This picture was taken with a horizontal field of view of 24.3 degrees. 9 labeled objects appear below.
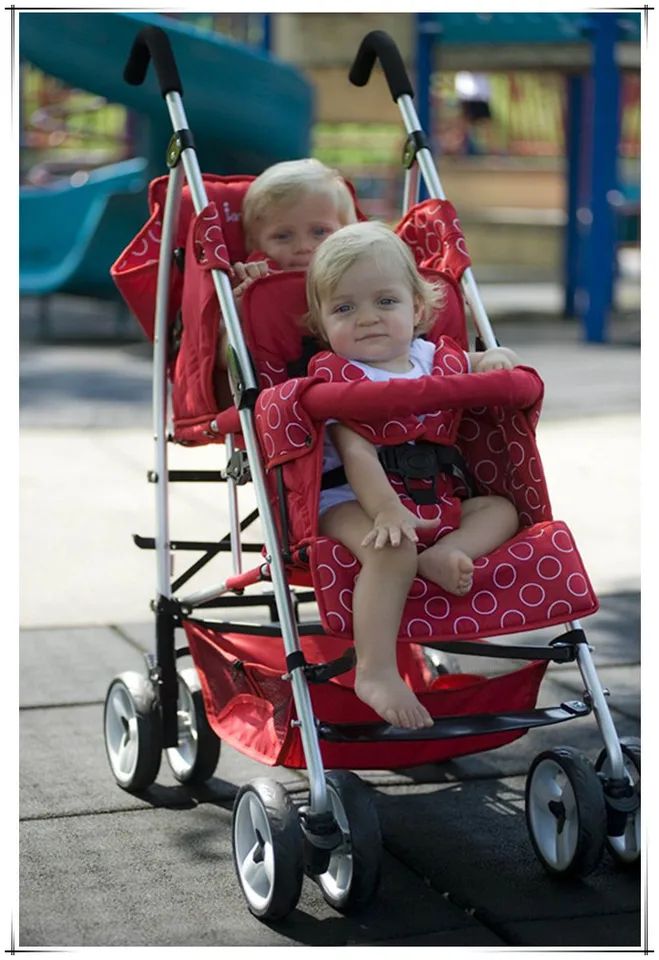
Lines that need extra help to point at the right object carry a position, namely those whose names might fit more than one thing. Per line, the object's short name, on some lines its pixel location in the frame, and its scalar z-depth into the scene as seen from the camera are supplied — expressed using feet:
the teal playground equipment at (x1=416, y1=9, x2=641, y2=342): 41.22
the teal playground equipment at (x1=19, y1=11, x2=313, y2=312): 37.91
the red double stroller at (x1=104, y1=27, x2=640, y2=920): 10.12
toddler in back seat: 12.61
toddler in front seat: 10.08
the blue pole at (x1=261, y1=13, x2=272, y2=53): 52.03
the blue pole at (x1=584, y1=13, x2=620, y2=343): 41.06
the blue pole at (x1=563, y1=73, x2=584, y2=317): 51.21
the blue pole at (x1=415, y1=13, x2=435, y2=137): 43.29
